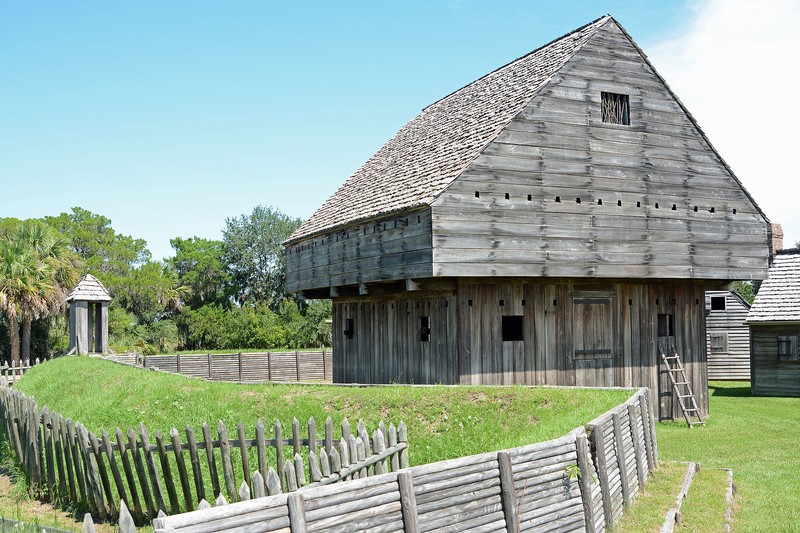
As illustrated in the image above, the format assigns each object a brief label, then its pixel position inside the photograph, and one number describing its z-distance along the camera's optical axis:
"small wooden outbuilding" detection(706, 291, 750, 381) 37.31
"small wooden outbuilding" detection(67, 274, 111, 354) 31.95
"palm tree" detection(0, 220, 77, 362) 37.78
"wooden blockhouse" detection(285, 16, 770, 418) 16.91
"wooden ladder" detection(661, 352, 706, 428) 19.62
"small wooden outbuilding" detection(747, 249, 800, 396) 27.16
